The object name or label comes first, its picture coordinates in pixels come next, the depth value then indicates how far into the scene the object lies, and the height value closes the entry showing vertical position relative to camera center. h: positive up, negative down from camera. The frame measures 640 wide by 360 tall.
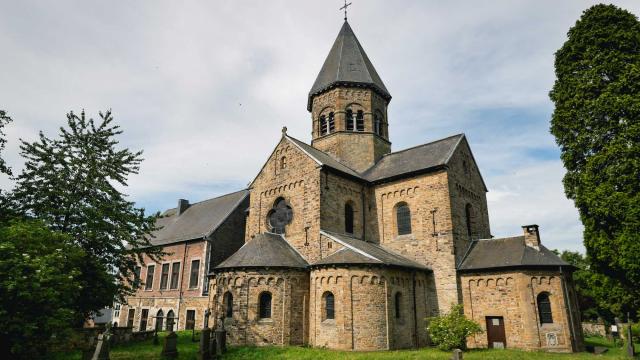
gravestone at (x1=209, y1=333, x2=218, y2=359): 16.52 -1.67
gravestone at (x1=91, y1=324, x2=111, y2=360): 12.59 -1.33
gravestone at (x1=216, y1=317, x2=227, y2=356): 16.69 -1.45
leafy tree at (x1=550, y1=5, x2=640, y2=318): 15.33 +7.14
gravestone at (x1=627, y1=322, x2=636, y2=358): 17.38 -1.68
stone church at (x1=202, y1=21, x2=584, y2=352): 18.09 +2.01
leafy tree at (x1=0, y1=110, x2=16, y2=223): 15.19 +3.90
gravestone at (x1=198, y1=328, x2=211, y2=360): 16.16 -1.59
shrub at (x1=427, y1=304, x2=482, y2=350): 17.30 -1.01
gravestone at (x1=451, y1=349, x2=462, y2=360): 13.68 -1.62
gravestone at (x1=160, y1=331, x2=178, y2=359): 16.22 -1.67
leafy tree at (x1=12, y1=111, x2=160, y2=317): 16.20 +4.07
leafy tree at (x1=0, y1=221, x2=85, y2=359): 11.84 +0.50
